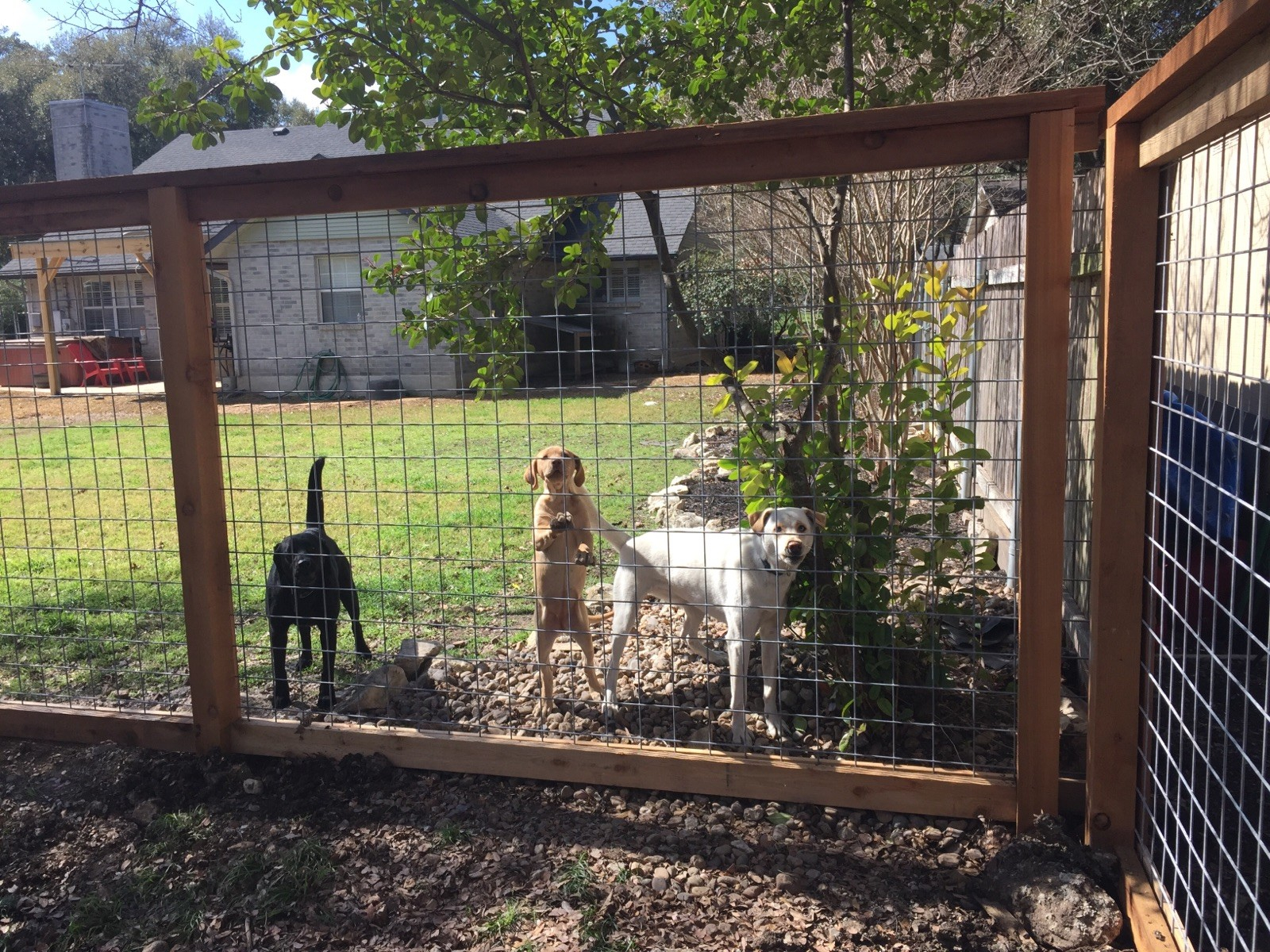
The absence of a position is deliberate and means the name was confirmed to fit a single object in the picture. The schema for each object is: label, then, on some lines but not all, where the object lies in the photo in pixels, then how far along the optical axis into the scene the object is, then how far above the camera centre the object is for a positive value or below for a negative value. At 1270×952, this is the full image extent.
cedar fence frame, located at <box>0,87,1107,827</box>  2.82 +0.03
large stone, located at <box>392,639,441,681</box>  4.57 -1.49
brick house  18.55 +1.03
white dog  3.51 -0.98
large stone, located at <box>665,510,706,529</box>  6.98 -1.36
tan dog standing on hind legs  3.94 -0.88
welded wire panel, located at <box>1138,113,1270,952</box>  2.18 -0.85
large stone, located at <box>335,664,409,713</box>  4.21 -1.55
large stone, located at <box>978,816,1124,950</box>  2.54 -1.57
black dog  4.17 -1.08
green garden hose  19.09 -0.41
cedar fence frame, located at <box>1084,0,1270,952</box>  2.44 -0.39
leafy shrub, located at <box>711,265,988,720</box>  3.35 -0.59
